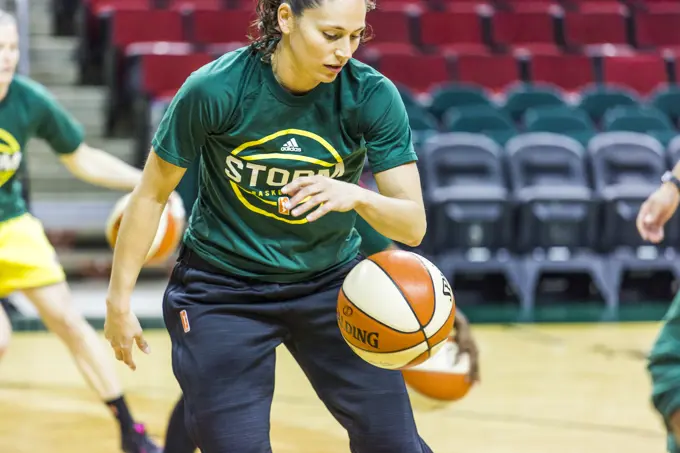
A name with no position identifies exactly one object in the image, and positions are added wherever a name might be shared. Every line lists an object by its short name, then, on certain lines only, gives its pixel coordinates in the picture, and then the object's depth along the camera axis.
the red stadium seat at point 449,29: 19.27
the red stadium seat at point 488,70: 18.29
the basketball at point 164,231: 7.27
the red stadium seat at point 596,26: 20.03
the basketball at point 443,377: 6.75
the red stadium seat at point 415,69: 17.51
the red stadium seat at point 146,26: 17.42
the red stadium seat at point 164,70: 16.13
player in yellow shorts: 7.53
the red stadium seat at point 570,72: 18.86
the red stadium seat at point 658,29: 20.40
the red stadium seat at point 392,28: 18.91
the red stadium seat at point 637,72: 18.99
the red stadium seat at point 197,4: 18.00
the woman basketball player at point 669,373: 3.99
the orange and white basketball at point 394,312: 4.64
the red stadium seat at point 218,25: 17.74
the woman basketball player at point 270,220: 4.57
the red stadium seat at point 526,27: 19.55
